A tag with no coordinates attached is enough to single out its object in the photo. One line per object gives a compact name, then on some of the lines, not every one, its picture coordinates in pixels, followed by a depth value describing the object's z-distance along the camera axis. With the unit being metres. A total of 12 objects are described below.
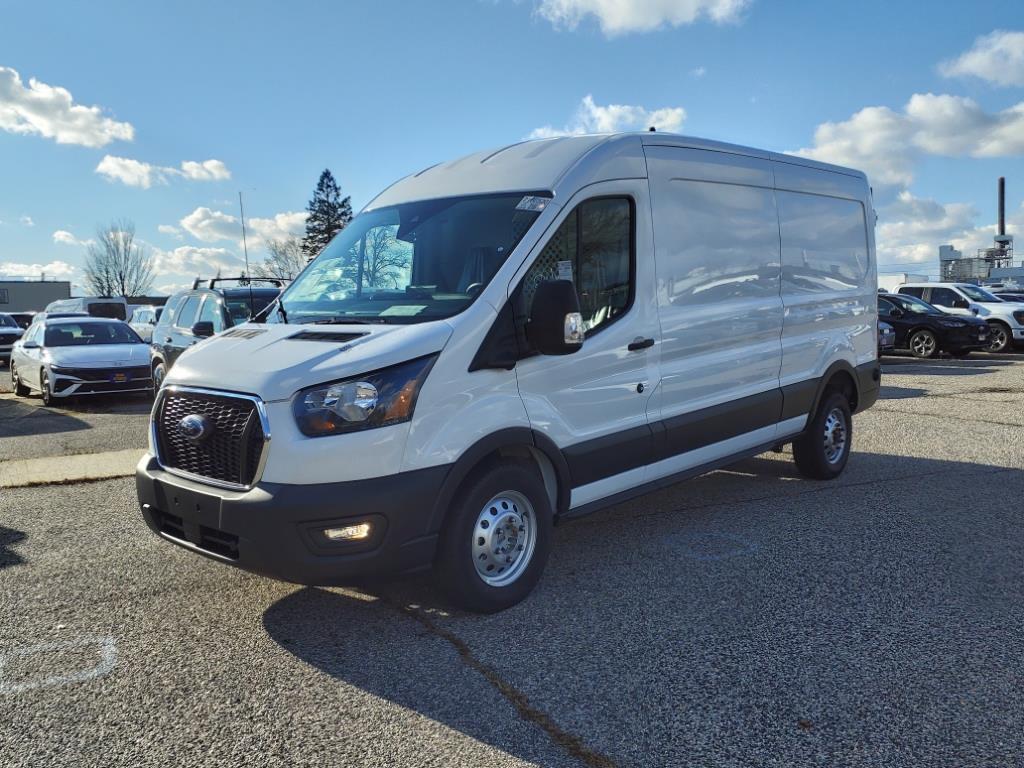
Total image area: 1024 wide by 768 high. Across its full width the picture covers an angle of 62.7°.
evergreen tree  74.50
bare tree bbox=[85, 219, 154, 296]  79.69
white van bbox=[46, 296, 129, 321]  28.01
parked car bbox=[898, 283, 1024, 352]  21.44
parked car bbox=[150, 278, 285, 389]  12.30
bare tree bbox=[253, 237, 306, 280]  76.39
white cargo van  3.78
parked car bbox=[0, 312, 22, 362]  25.94
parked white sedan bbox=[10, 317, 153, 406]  13.89
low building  80.94
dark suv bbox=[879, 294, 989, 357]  20.03
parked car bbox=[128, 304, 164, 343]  23.75
